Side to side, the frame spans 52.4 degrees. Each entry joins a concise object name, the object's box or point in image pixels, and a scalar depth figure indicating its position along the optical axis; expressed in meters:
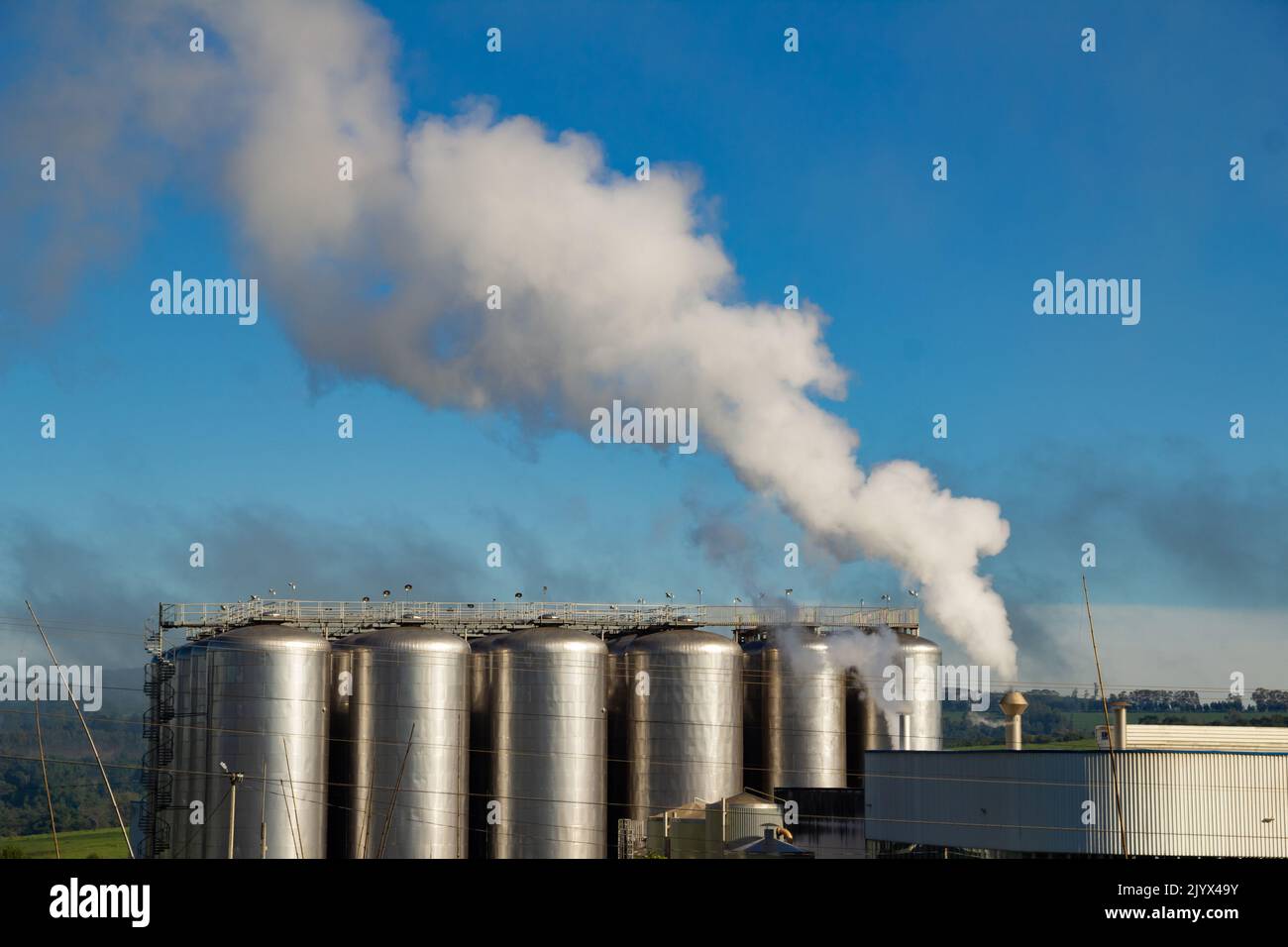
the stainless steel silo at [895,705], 70.06
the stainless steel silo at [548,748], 64.75
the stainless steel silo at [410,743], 63.66
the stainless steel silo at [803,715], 69.56
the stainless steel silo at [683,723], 67.00
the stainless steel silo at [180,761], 64.50
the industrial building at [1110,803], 43.34
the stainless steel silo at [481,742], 65.69
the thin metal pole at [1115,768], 35.04
